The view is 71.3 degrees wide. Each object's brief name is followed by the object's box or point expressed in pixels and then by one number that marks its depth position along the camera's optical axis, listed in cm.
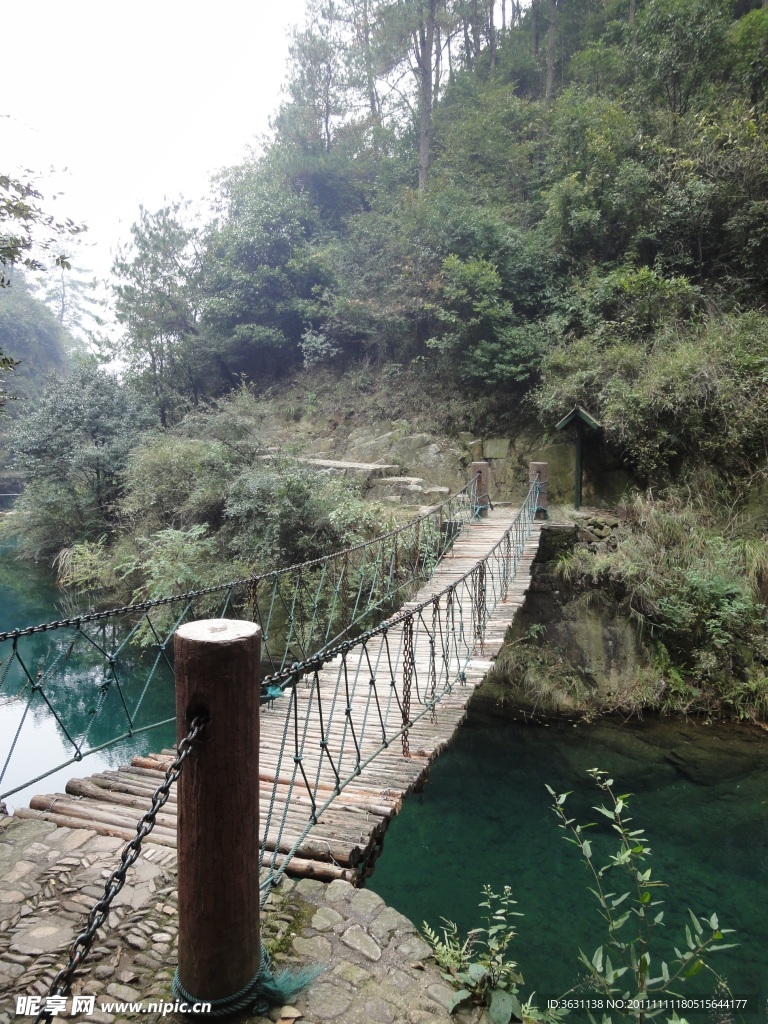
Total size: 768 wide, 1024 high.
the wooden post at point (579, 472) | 666
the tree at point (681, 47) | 754
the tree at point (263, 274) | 1059
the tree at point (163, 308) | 1136
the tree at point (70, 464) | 923
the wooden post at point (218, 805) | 106
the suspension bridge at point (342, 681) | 190
